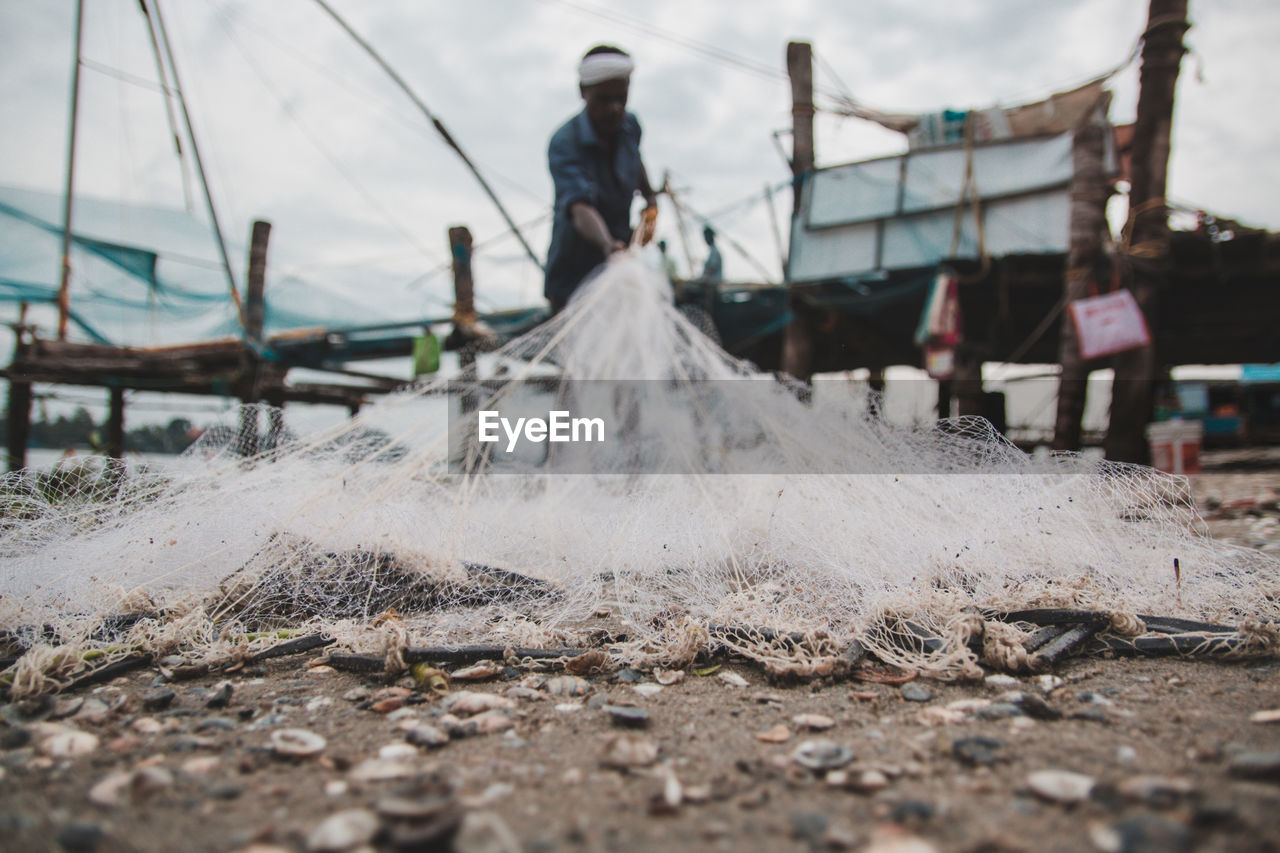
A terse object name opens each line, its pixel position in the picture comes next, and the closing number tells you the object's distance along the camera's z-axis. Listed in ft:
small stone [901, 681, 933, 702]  5.10
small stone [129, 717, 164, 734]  4.57
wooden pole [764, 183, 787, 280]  30.83
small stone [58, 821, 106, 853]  3.06
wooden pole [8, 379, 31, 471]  31.32
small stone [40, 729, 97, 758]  4.14
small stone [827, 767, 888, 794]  3.68
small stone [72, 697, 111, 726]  4.73
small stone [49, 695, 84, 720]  4.80
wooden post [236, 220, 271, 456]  32.78
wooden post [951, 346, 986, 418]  23.49
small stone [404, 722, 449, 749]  4.34
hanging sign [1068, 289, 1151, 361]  18.21
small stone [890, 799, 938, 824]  3.31
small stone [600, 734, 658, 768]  4.04
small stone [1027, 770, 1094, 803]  3.40
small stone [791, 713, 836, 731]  4.64
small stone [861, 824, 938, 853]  3.04
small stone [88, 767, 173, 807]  3.54
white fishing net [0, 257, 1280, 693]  6.08
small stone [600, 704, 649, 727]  4.72
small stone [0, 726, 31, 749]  4.23
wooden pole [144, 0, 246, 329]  22.34
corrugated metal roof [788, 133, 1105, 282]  25.14
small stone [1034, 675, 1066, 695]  5.15
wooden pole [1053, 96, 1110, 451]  18.63
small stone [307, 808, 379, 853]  2.99
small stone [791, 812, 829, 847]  3.23
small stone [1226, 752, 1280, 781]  3.42
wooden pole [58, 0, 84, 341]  25.29
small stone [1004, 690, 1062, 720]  4.60
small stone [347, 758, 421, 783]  3.85
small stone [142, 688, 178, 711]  4.99
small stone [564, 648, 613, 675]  5.83
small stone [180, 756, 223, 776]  3.94
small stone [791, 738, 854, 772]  3.96
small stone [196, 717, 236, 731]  4.65
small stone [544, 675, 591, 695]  5.38
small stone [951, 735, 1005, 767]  3.91
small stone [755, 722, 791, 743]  4.44
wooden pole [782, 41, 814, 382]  29.14
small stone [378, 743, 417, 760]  4.20
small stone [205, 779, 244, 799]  3.64
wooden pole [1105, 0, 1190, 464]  17.70
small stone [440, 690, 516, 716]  4.98
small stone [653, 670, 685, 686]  5.63
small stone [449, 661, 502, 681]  5.65
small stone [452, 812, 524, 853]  2.97
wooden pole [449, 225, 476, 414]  28.66
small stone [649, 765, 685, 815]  3.48
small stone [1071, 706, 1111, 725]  4.50
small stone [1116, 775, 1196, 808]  3.24
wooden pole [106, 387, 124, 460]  36.63
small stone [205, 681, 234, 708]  5.09
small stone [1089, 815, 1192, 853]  2.86
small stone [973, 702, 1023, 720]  4.64
